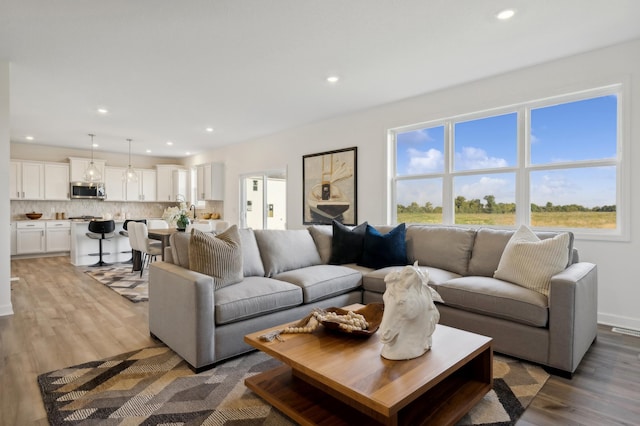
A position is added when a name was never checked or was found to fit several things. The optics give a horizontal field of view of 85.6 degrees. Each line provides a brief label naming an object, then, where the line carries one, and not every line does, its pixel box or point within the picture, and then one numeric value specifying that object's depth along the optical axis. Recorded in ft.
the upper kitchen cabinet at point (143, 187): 28.91
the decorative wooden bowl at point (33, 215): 24.36
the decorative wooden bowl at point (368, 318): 6.09
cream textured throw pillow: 8.07
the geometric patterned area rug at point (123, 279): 13.98
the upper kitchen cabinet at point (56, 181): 25.11
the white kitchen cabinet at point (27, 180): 23.63
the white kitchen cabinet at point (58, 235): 24.27
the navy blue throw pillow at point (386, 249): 11.57
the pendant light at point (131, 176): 23.49
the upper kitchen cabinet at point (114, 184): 27.68
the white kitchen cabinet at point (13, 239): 22.72
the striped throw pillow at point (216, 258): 8.16
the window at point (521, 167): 10.80
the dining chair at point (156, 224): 21.43
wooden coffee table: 4.60
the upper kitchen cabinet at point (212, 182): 26.43
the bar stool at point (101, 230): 20.53
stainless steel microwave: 26.02
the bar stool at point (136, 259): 18.96
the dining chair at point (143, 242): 16.90
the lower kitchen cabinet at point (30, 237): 23.04
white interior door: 22.89
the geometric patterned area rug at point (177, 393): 5.72
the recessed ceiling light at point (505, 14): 8.39
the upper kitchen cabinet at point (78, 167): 25.93
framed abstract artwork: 17.12
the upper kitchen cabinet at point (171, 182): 30.19
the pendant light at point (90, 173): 21.76
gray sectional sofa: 7.27
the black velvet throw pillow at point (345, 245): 12.21
